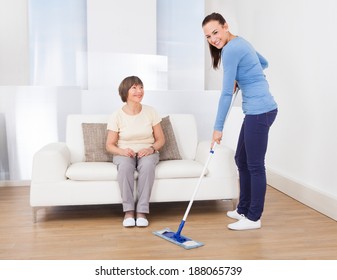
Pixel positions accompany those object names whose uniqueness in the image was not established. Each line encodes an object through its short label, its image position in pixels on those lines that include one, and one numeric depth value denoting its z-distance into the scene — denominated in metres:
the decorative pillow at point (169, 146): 3.29
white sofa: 2.95
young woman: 2.58
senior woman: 2.89
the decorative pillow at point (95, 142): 3.27
